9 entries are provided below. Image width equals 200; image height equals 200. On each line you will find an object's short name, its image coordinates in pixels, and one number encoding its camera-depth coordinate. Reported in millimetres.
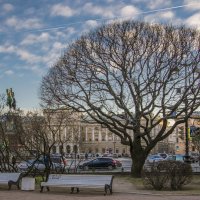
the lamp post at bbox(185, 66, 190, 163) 33794
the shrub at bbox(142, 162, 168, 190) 20267
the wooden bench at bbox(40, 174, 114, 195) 19219
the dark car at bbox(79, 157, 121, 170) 50200
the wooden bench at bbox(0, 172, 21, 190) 21083
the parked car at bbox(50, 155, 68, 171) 42938
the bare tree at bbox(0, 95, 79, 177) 26812
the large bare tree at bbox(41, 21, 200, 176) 31891
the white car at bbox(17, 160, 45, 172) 26797
